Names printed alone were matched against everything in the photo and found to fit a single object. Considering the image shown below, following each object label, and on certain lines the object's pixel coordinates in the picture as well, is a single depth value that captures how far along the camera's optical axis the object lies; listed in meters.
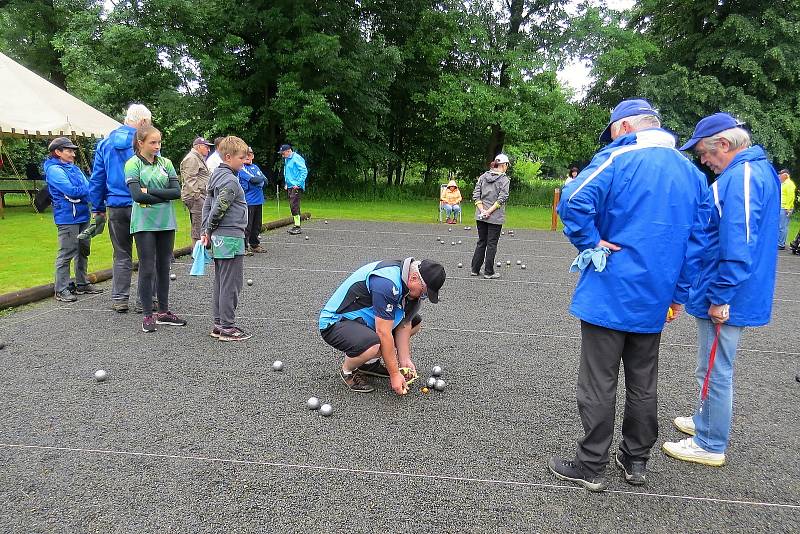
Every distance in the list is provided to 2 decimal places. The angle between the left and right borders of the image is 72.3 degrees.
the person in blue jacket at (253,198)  9.85
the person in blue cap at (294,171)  12.71
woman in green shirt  5.43
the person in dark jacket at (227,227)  5.29
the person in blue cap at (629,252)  2.84
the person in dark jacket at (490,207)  8.83
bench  18.84
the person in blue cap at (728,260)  3.04
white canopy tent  12.89
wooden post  16.55
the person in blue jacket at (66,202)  6.68
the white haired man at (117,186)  5.95
